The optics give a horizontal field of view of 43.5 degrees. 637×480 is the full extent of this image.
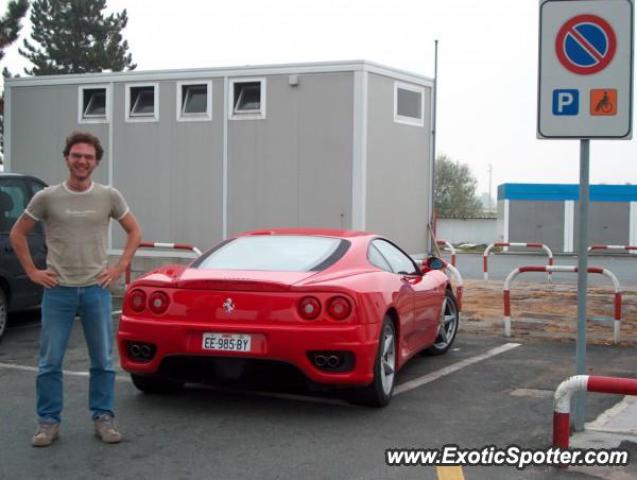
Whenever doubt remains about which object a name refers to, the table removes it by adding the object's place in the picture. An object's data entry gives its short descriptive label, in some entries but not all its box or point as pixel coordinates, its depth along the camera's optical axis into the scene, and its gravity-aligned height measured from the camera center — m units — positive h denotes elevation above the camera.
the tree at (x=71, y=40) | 43.94 +9.16
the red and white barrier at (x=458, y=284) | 10.30 -0.97
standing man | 4.92 -0.44
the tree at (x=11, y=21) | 20.92 +4.82
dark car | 8.67 -0.53
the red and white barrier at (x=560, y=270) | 9.21 -0.97
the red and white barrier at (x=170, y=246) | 12.19 -0.63
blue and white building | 35.47 -0.13
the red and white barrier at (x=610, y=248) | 16.22 -0.73
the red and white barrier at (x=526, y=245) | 16.48 -0.97
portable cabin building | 12.34 +1.06
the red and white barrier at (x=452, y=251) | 17.32 -0.90
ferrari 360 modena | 5.46 -0.78
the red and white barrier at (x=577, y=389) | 4.44 -0.99
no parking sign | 5.08 +0.91
